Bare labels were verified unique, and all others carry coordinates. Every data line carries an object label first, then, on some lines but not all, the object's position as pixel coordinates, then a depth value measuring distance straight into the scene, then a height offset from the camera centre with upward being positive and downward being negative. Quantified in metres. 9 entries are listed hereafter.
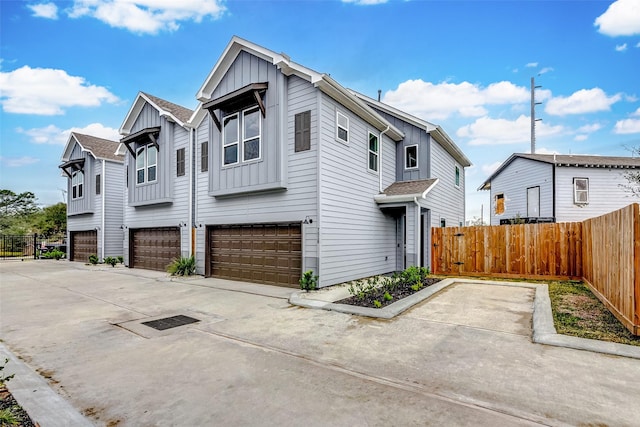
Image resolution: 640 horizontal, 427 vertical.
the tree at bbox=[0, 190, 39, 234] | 33.06 +1.59
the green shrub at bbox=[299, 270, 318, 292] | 8.73 -1.71
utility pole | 27.22 +9.24
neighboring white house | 17.09 +1.70
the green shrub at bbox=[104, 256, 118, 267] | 16.25 -2.04
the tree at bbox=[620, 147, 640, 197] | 16.66 +1.94
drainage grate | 5.76 -1.93
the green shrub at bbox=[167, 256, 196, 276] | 12.16 -1.77
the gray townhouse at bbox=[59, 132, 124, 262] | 18.59 +1.64
